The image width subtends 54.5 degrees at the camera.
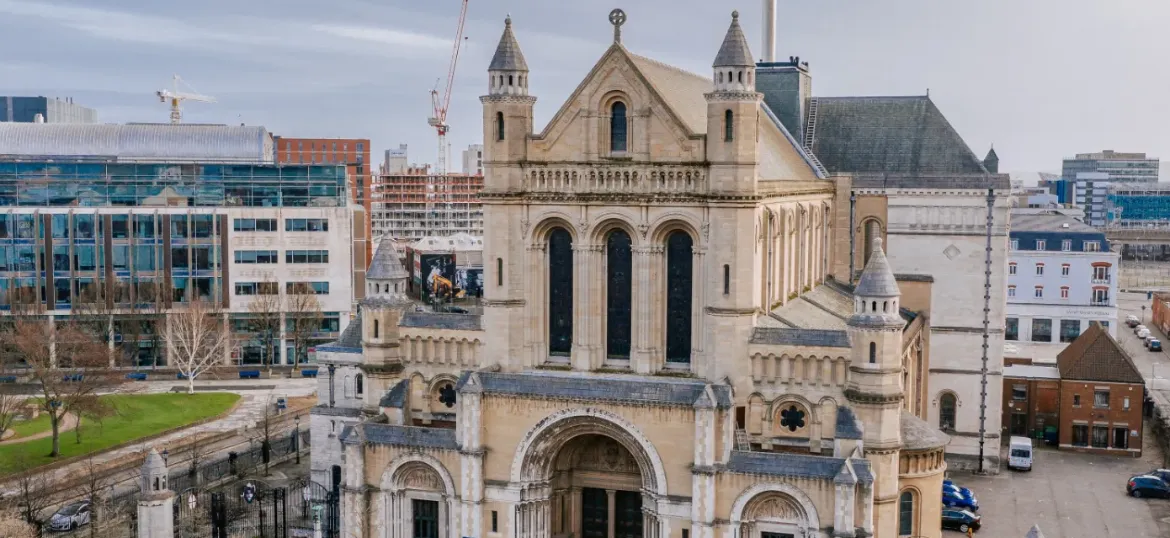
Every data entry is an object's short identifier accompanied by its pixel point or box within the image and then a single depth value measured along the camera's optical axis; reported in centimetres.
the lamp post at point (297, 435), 7219
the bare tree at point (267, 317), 10119
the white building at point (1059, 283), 10619
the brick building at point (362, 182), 17842
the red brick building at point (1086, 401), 7325
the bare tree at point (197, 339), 9300
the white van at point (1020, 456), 6794
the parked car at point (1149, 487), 6219
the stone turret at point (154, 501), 4678
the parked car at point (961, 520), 5631
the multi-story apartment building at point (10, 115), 19706
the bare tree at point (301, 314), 10169
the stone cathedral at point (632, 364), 4341
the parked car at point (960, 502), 5788
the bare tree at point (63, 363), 7062
